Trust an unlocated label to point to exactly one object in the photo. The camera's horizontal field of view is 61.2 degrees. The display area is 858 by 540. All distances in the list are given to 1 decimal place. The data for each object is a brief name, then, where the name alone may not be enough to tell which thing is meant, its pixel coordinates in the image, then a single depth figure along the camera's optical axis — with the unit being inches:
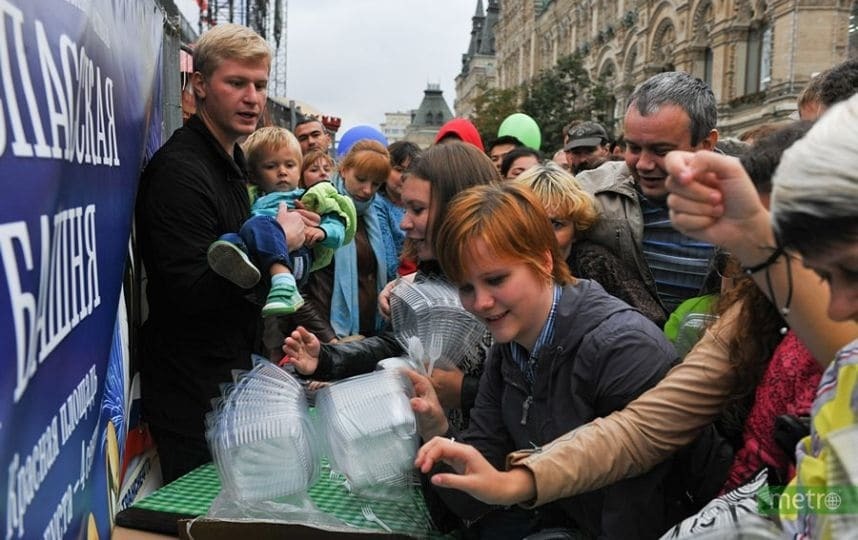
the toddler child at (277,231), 89.1
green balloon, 256.2
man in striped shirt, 106.1
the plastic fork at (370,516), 74.5
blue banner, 44.4
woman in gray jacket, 68.0
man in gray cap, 233.3
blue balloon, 228.6
